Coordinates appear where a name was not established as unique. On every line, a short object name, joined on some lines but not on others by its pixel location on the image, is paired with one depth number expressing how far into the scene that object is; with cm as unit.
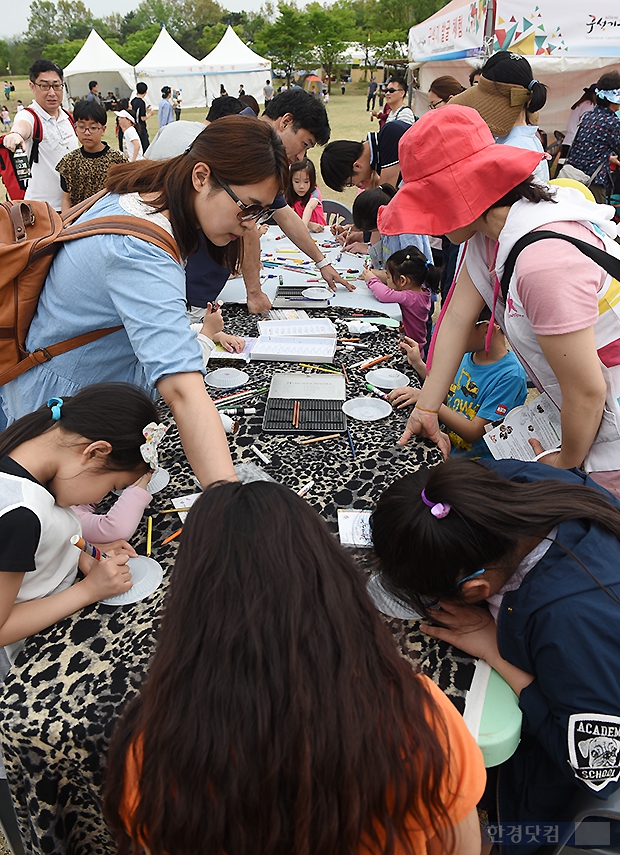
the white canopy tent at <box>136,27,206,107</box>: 2419
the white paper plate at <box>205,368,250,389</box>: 208
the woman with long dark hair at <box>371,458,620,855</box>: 96
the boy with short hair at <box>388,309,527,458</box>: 204
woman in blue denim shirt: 130
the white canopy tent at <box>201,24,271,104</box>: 2420
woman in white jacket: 127
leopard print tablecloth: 97
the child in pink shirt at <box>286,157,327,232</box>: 447
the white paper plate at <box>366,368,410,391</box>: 206
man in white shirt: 443
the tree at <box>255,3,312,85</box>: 3803
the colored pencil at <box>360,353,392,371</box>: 222
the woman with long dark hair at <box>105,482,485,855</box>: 65
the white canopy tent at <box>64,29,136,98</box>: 2309
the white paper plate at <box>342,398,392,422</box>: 186
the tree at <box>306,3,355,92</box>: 3884
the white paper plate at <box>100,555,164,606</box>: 120
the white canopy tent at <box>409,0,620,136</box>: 568
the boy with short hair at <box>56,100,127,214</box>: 421
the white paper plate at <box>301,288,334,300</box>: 297
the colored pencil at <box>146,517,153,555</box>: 136
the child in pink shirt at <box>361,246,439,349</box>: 283
